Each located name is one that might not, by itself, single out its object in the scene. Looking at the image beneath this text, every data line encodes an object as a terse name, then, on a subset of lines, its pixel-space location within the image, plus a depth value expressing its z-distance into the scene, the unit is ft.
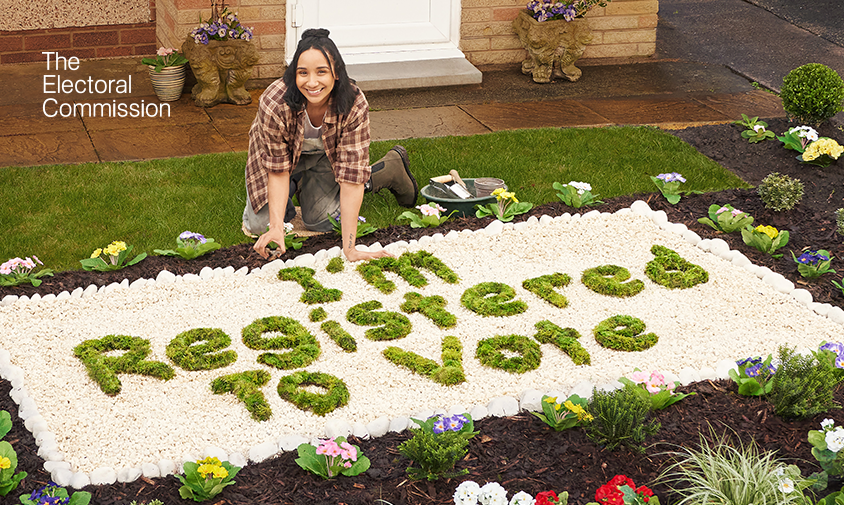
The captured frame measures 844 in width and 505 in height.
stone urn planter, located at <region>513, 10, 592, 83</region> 26.04
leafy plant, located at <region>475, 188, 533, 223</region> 16.15
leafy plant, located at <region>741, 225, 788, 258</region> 14.99
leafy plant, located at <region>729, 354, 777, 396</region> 10.96
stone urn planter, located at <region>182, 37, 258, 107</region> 22.90
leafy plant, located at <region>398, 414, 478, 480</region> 9.35
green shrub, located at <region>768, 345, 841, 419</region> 10.30
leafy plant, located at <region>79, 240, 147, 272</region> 14.08
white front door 25.52
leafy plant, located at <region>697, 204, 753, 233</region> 15.74
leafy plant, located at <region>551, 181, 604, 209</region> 16.70
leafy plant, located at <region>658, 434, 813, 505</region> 8.66
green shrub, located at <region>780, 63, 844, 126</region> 19.12
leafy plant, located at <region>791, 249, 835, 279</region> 14.03
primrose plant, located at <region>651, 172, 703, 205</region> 16.84
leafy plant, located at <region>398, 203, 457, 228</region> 15.79
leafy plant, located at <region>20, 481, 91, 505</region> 8.96
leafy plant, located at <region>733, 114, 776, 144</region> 19.90
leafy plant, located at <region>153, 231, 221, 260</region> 14.51
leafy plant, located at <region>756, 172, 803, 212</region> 16.07
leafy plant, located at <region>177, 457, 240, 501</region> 9.04
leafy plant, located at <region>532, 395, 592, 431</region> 10.11
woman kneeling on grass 13.04
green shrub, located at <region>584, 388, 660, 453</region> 9.79
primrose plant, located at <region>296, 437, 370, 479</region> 9.38
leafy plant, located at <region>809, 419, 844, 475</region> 9.22
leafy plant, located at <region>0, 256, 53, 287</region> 13.55
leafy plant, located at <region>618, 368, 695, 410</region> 10.54
